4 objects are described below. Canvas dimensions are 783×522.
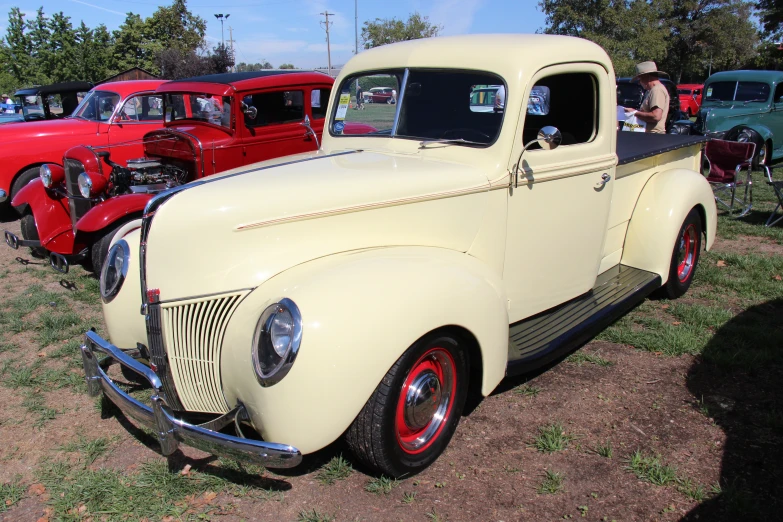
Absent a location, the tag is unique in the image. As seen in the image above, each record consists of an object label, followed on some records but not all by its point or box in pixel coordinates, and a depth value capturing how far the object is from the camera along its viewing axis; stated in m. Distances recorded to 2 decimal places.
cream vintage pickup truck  2.22
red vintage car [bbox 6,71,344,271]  5.30
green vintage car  10.57
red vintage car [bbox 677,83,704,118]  20.45
